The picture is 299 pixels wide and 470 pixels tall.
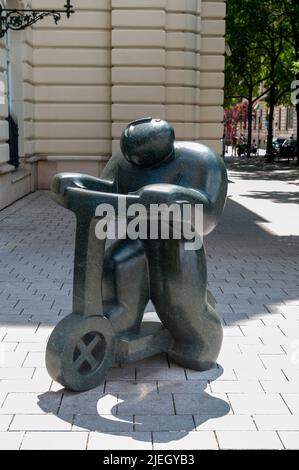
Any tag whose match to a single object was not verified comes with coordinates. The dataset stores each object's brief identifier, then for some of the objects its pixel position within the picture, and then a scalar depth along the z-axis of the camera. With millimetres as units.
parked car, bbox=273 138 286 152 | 47388
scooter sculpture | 4008
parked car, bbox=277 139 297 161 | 34594
